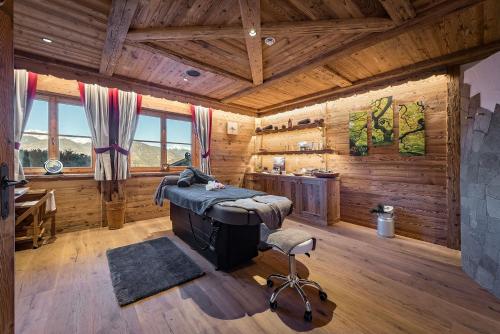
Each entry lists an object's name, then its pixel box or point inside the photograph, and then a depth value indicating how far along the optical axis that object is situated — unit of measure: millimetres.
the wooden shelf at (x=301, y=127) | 4638
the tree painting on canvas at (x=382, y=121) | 3663
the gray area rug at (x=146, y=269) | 2004
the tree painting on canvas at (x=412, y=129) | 3334
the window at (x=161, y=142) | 4387
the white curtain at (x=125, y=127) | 3878
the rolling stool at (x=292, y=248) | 1729
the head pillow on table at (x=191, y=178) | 3338
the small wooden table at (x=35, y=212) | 2818
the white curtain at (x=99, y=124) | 3631
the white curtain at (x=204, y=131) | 4926
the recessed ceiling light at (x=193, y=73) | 3662
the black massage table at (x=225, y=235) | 2045
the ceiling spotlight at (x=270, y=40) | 2697
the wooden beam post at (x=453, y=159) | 2964
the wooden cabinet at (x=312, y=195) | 4020
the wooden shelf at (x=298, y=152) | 4379
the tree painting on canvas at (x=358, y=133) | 3996
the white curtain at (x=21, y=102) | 3006
